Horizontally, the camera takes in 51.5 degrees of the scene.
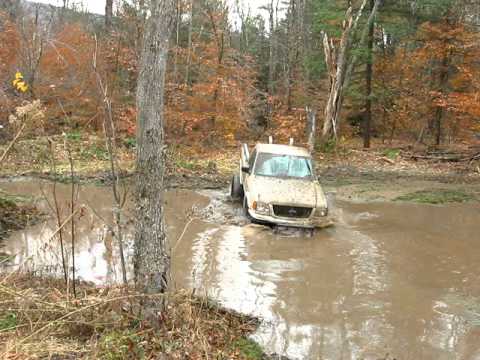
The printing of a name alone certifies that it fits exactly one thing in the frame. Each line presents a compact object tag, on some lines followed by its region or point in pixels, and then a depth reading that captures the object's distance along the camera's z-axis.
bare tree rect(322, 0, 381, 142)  20.55
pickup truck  9.99
